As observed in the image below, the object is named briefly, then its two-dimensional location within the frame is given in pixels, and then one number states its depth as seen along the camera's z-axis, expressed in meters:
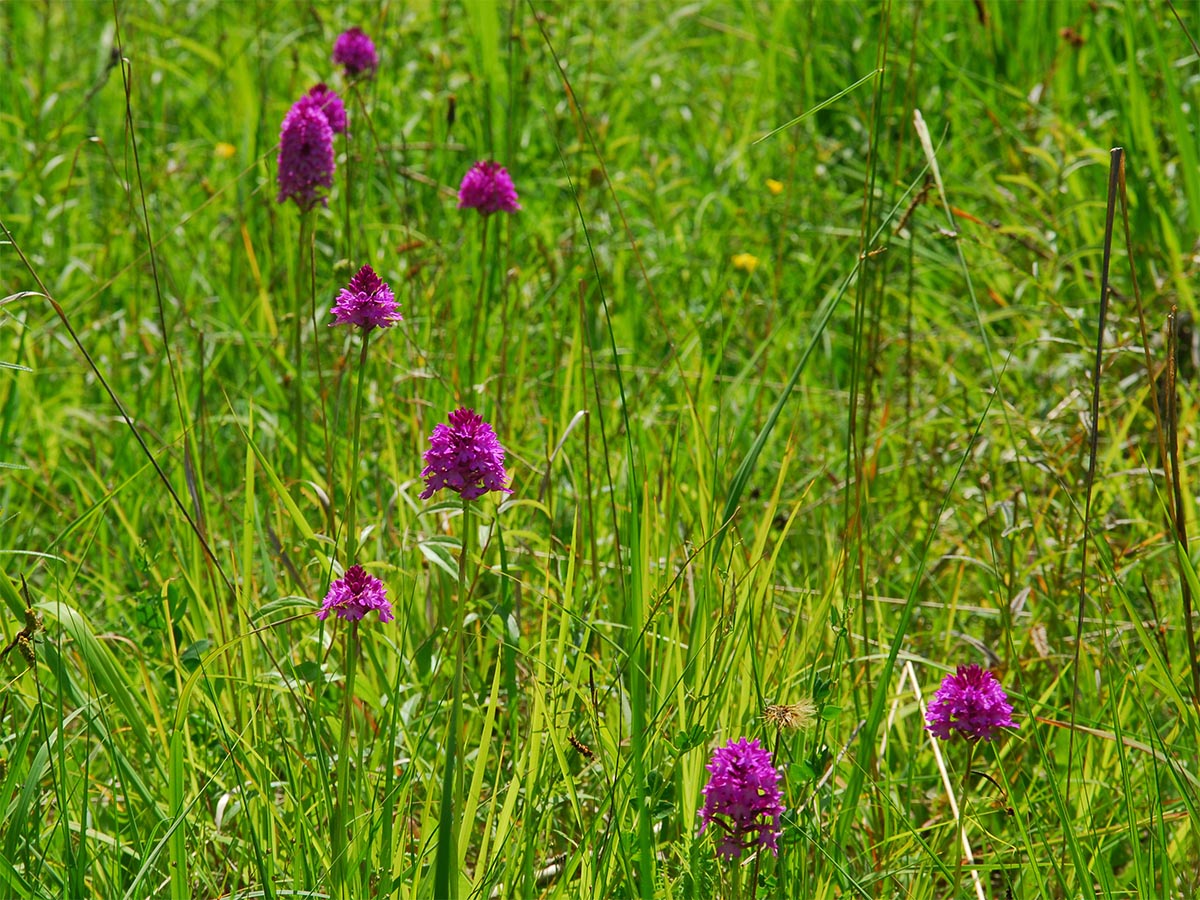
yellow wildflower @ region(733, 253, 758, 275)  5.83
